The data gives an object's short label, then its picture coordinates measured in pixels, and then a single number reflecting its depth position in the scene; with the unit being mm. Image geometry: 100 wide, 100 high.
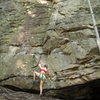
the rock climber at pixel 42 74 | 6457
